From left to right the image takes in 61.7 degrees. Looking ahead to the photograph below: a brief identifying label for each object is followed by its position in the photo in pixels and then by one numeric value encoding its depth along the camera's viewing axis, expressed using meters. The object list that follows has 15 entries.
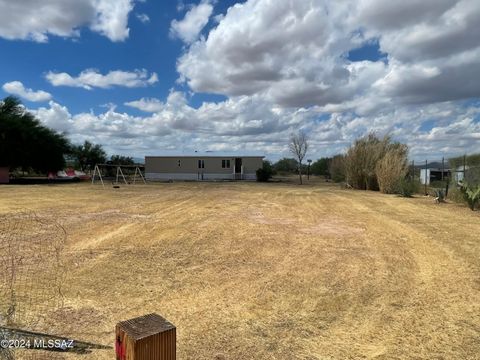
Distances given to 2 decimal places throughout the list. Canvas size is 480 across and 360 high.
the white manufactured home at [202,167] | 42.84
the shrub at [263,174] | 40.66
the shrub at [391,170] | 22.06
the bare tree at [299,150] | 41.16
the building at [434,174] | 33.40
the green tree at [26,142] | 29.12
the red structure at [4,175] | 30.28
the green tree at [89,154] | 50.25
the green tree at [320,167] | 53.91
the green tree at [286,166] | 65.25
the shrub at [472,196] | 13.48
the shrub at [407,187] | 19.73
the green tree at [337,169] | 30.55
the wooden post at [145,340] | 1.93
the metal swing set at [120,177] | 31.04
